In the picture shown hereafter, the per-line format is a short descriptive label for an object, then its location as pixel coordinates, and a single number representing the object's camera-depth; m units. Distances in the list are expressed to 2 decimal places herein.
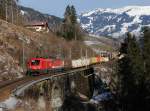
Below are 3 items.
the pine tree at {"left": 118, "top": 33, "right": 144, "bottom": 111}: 82.50
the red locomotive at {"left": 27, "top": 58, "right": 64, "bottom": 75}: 80.81
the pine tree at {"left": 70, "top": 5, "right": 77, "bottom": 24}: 191.66
